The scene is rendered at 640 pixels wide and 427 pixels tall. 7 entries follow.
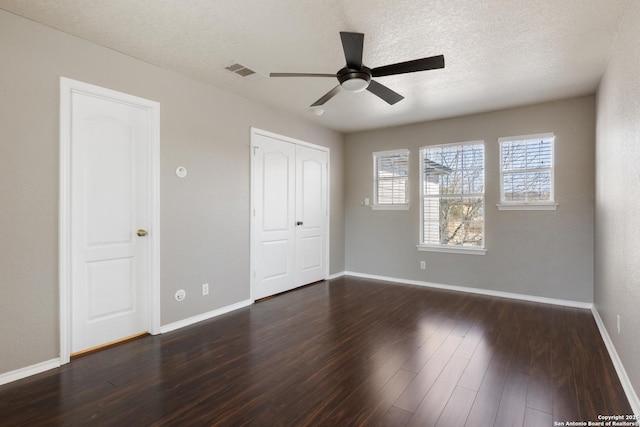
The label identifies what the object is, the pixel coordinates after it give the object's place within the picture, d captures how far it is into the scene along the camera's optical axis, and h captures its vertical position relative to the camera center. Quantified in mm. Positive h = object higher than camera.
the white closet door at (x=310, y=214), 5141 -28
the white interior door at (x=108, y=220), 2750 -68
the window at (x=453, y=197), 4836 +234
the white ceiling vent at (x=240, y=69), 3215 +1461
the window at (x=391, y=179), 5496 +580
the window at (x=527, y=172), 4305 +554
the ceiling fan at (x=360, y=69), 2155 +1085
